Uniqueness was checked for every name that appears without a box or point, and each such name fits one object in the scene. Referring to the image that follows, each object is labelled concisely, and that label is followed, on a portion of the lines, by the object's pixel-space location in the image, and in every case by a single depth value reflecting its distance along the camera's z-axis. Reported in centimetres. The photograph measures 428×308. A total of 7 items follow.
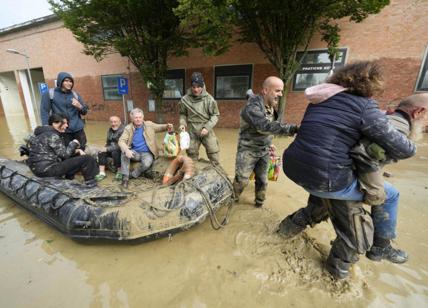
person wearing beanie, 343
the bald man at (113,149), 410
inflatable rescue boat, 221
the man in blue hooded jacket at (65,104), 373
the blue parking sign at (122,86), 872
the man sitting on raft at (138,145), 361
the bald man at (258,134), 229
